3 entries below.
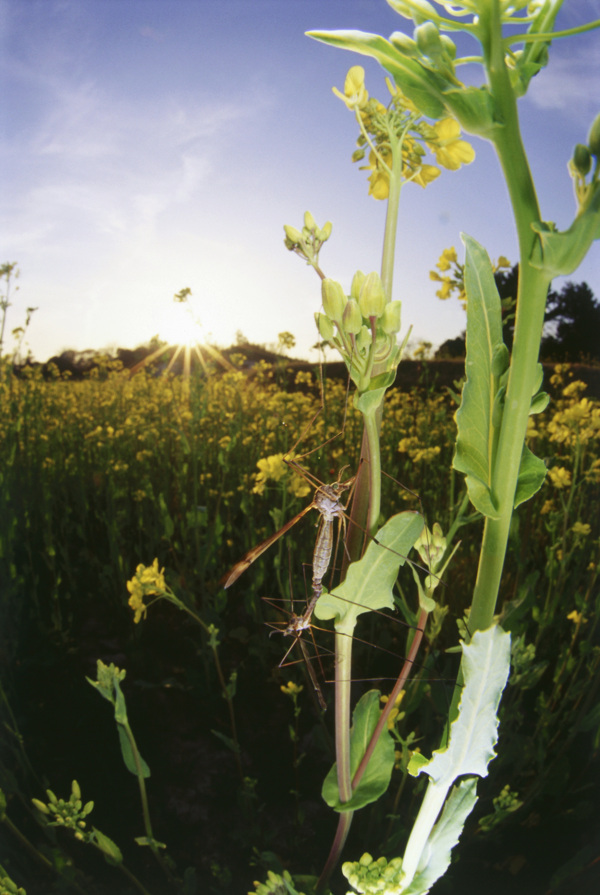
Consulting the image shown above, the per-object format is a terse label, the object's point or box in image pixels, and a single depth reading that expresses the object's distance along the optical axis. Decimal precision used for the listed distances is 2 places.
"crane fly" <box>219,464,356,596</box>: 0.25
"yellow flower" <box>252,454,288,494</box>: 0.45
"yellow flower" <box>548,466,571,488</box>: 0.51
